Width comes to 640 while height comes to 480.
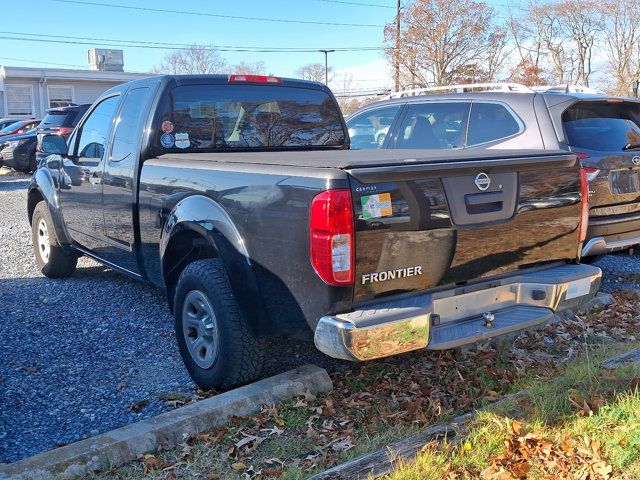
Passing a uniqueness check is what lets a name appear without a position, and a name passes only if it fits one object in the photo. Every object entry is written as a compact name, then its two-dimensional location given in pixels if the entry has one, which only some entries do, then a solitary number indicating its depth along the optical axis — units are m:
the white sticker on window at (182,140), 5.11
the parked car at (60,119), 17.41
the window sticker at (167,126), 5.05
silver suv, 6.00
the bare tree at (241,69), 54.45
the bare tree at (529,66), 40.75
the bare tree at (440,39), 37.09
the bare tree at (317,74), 56.80
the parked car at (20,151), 19.73
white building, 34.34
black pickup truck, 3.29
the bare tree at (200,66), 59.59
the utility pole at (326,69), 51.67
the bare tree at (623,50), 39.12
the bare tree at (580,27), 40.66
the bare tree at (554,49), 41.78
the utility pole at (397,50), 36.26
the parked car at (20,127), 21.39
